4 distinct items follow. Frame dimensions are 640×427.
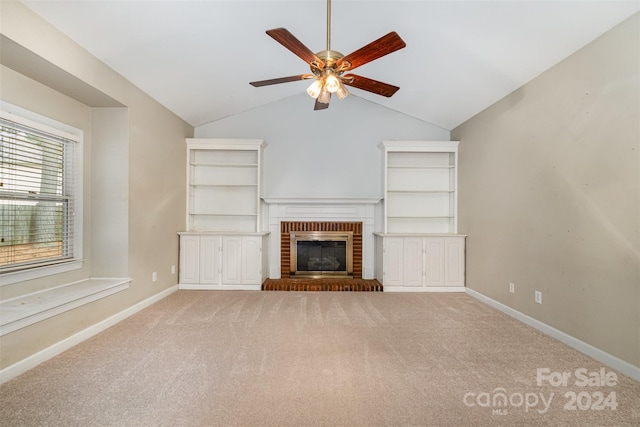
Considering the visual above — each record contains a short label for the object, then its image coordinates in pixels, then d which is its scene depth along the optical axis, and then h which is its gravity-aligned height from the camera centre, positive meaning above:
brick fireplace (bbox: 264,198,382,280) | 4.88 -0.10
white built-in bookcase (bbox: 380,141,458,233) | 4.83 +0.40
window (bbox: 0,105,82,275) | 2.42 +0.19
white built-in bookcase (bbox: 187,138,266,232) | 4.83 +0.40
